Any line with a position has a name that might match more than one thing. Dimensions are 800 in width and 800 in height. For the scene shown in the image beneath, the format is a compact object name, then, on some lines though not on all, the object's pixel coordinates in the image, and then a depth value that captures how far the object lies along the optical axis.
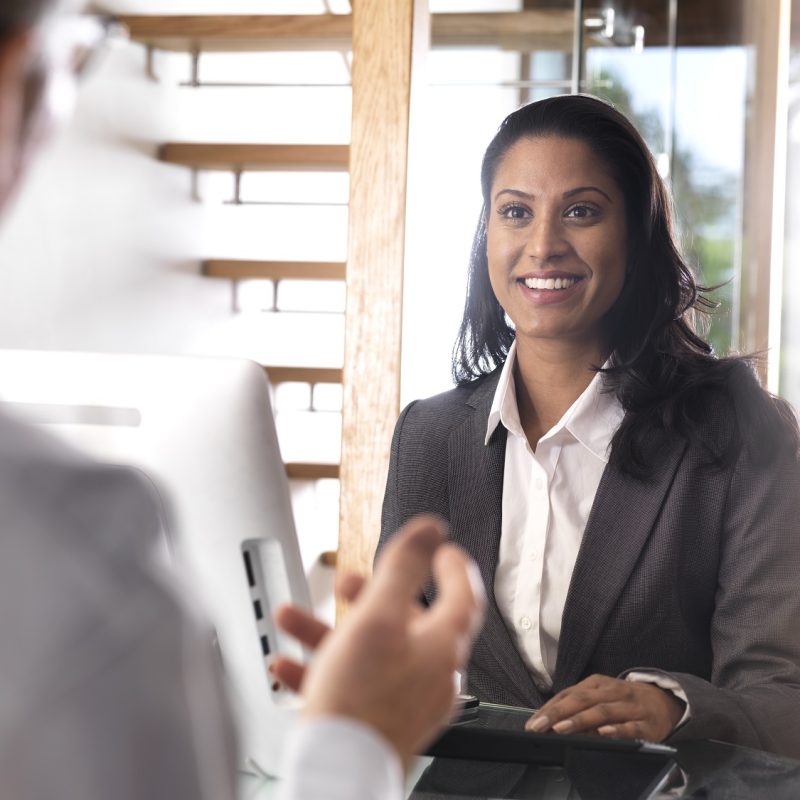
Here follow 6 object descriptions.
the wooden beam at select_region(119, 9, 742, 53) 3.13
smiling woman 1.58
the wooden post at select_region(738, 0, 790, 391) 4.41
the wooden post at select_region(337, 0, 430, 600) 2.58
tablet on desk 1.09
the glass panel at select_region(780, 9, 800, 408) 4.26
